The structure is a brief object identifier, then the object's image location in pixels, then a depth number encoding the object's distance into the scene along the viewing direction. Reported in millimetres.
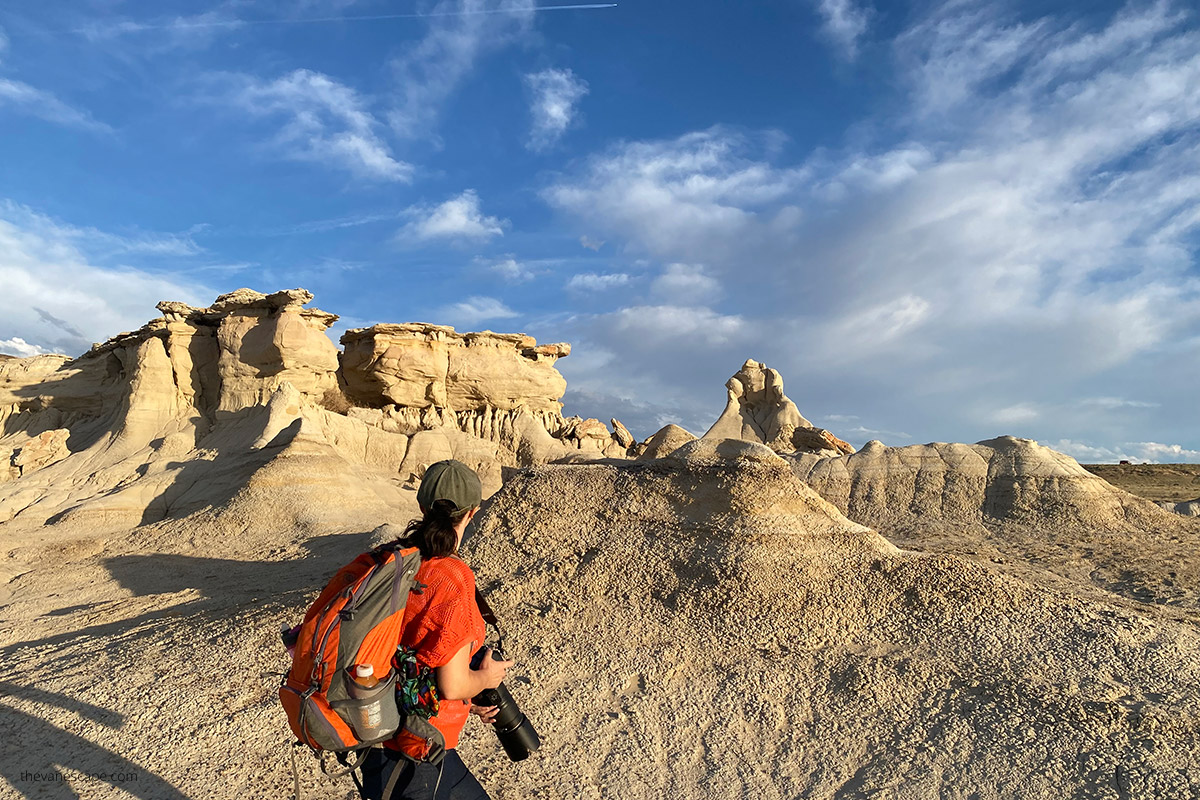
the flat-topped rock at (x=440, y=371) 26297
